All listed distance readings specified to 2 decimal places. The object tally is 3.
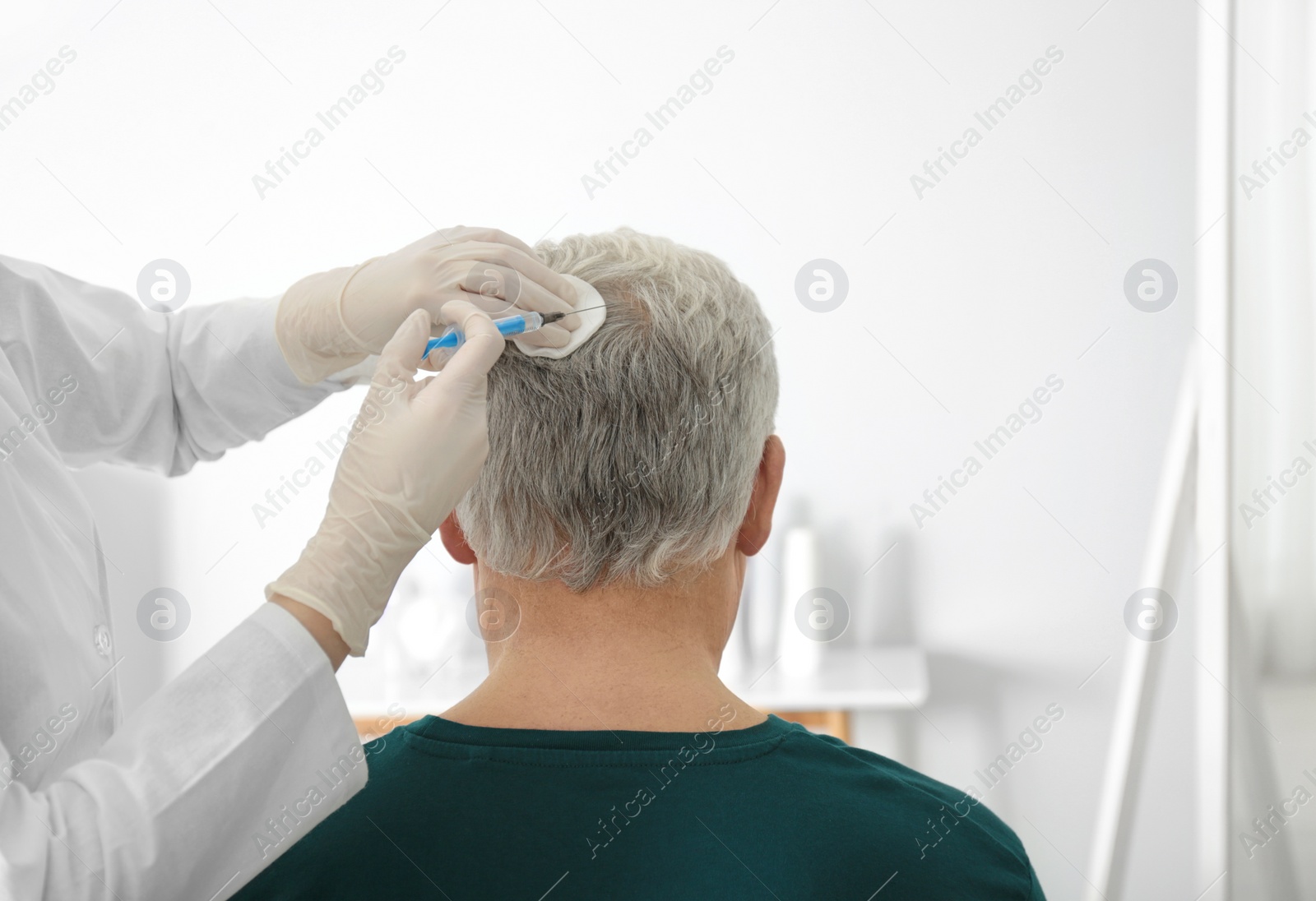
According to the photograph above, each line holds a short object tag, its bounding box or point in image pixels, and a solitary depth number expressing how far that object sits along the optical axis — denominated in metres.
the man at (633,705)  0.67
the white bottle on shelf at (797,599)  1.92
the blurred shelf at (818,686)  1.78
